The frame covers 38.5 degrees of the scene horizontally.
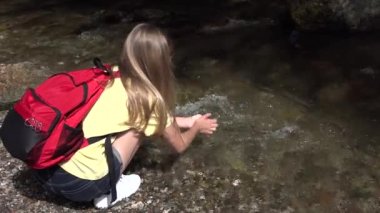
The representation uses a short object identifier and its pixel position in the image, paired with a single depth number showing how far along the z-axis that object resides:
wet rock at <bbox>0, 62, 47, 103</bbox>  4.91
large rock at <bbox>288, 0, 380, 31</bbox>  5.70
